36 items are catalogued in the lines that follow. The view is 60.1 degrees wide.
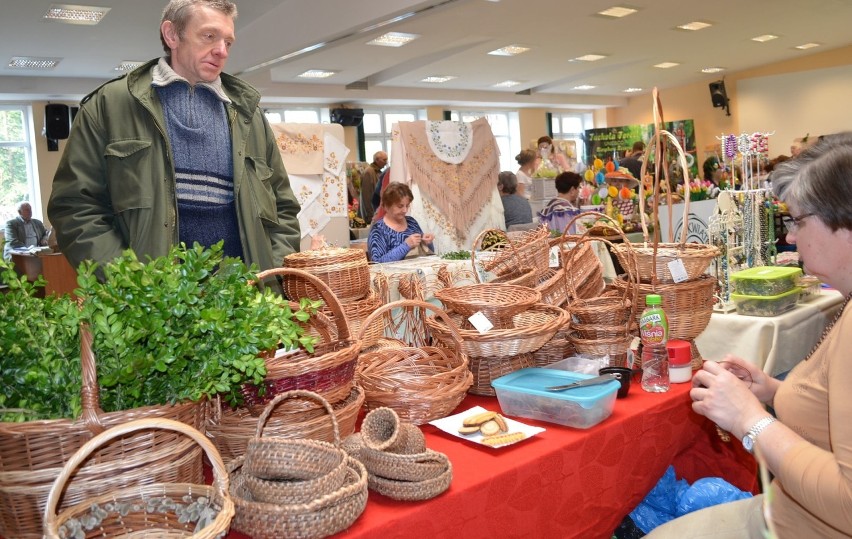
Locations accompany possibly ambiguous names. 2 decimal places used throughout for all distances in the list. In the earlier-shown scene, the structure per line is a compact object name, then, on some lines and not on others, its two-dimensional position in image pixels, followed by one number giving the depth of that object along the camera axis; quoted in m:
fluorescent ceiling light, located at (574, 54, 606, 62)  13.56
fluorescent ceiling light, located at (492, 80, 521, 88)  16.15
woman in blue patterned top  4.95
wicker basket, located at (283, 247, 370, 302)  2.43
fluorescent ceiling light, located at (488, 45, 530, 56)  12.31
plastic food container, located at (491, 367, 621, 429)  1.61
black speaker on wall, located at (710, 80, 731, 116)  17.16
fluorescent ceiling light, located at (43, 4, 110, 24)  8.07
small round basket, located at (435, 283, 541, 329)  1.88
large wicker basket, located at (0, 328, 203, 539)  1.07
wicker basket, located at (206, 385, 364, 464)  1.37
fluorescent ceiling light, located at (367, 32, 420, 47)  10.56
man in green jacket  2.07
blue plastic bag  1.84
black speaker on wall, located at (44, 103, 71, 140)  12.01
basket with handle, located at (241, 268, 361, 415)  1.37
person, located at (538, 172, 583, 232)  6.24
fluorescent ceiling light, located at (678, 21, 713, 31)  11.29
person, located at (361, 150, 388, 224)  10.64
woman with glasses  1.20
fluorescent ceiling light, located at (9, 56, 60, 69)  10.28
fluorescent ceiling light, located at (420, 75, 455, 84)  14.62
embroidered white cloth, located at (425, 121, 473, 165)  5.91
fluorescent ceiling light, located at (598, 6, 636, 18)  10.00
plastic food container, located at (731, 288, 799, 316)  3.08
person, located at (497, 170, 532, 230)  6.77
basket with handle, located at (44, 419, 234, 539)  1.04
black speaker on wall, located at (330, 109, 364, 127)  15.13
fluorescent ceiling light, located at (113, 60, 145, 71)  11.04
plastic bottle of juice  1.87
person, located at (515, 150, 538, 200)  7.98
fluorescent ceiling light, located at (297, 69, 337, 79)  12.88
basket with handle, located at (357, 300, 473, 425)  1.62
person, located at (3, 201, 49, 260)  10.94
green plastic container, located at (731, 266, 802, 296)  3.07
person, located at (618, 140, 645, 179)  8.59
